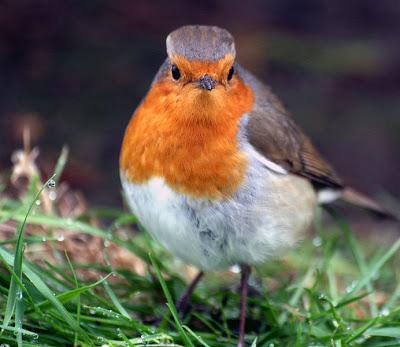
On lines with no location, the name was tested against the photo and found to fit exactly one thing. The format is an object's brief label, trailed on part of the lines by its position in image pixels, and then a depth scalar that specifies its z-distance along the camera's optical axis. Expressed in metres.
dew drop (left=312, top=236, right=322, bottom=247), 7.71
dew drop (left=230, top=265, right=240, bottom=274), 7.74
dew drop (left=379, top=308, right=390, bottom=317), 6.07
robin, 5.86
